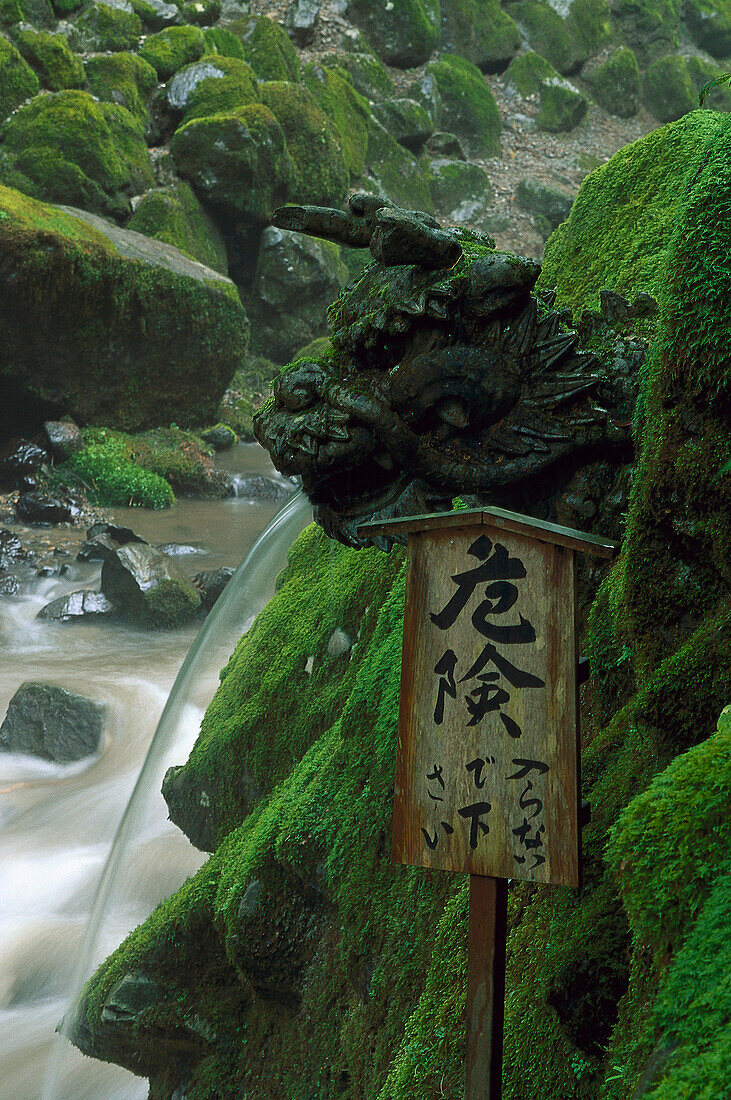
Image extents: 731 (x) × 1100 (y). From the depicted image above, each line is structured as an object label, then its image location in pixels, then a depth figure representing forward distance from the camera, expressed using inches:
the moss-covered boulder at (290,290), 665.0
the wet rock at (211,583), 404.5
